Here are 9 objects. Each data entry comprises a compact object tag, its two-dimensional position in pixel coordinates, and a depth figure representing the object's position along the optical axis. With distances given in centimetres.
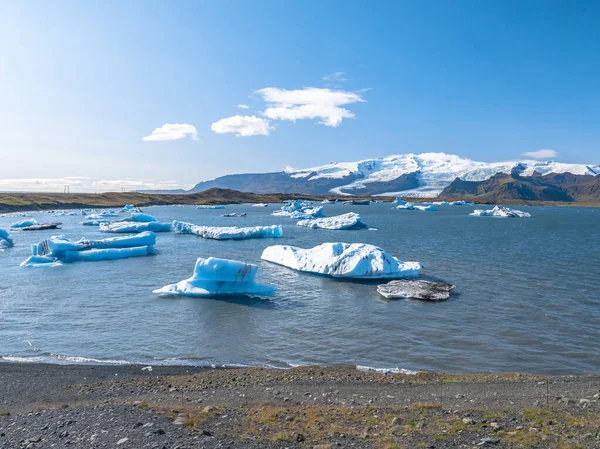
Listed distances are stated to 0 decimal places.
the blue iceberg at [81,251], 2870
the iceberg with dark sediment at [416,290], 1902
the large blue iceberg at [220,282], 1947
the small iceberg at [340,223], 5201
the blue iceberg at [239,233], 4287
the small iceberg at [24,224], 5384
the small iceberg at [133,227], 4656
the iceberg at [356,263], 2319
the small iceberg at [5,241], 3623
